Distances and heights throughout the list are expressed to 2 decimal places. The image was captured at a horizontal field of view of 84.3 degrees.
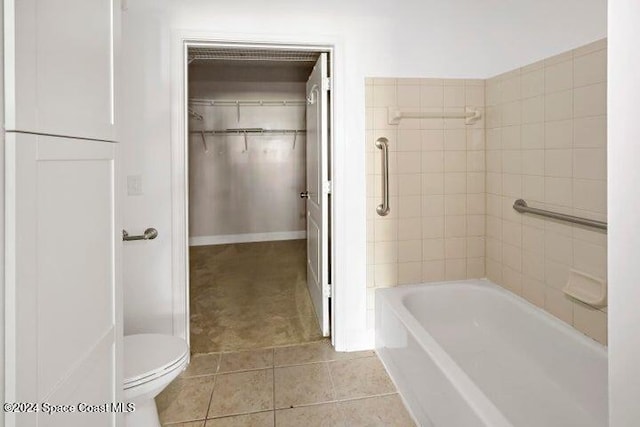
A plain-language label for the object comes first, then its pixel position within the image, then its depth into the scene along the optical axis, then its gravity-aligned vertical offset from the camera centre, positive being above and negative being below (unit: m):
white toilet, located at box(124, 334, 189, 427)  1.38 -0.69
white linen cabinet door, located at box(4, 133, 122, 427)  0.62 -0.17
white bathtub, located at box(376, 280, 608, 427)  1.44 -0.80
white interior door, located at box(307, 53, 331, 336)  2.35 +0.09
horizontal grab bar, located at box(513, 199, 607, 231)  1.61 -0.09
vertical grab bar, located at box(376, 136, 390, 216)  2.20 +0.17
